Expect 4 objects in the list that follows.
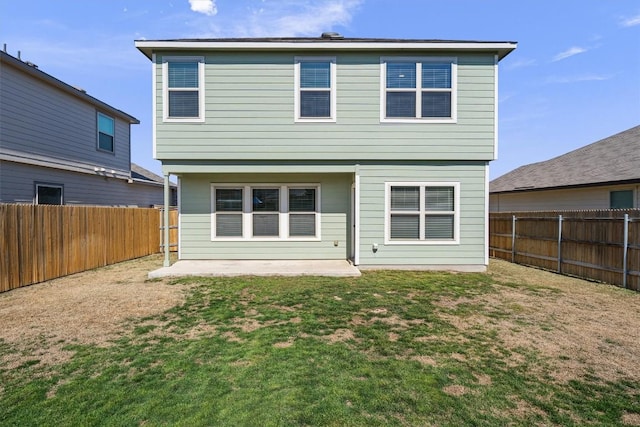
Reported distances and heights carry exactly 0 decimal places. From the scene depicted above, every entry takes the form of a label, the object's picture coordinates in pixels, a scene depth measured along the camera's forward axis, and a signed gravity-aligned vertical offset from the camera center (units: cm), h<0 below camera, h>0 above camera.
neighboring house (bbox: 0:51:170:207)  962 +244
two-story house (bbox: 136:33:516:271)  852 +229
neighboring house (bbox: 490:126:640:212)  1112 +135
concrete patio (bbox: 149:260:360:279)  791 -147
